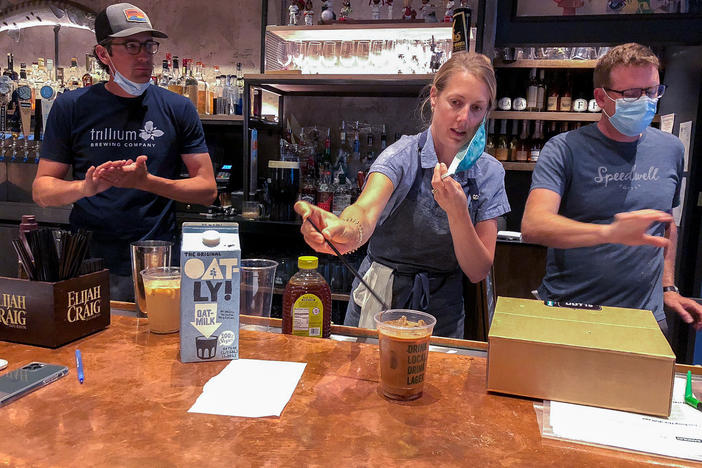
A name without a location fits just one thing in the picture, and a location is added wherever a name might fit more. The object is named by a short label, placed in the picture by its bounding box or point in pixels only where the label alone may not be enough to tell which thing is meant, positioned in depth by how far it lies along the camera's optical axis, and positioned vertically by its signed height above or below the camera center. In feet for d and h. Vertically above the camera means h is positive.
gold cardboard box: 3.26 -1.13
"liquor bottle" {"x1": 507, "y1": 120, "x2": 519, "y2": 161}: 12.44 +0.88
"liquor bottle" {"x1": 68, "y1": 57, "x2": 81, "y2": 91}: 13.74 +2.30
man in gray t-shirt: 6.00 -0.07
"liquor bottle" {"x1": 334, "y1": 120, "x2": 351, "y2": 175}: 13.36 +0.44
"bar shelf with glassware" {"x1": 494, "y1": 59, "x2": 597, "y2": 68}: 11.46 +2.51
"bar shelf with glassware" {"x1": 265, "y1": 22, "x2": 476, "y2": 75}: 11.81 +2.84
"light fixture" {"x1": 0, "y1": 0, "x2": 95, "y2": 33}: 14.19 +3.86
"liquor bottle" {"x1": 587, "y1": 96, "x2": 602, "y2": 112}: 11.71 +1.65
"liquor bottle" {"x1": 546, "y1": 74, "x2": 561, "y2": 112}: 11.96 +1.90
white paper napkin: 3.23 -1.44
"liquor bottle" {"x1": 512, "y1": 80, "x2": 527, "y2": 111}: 11.93 +1.67
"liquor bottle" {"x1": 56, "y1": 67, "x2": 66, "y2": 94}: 13.64 +2.04
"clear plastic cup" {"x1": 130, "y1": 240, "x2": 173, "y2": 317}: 4.65 -0.82
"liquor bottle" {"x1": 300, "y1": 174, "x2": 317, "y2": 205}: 12.40 -0.50
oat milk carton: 3.87 -0.94
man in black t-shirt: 7.18 +0.30
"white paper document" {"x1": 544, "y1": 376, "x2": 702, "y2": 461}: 2.95 -1.42
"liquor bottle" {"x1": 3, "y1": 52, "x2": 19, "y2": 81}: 13.80 +2.20
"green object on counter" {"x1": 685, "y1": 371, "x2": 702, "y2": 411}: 3.44 -1.37
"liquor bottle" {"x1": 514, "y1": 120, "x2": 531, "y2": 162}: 12.46 +0.81
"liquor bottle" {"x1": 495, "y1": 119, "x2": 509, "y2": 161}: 12.23 +0.73
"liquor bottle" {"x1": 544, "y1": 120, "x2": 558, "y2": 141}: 12.55 +1.18
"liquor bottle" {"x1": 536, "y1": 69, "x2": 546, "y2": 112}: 12.21 +1.93
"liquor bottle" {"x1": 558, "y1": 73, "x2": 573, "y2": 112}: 11.91 +1.79
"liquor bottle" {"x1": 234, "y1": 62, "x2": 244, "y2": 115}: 12.74 +1.89
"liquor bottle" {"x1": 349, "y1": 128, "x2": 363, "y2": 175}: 13.34 +0.36
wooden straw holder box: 4.07 -1.17
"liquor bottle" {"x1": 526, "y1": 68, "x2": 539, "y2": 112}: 12.10 +1.87
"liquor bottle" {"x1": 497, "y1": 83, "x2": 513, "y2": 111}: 11.94 +1.67
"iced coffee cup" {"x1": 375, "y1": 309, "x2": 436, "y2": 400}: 3.38 -1.16
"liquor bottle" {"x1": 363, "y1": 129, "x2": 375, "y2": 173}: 13.28 +0.56
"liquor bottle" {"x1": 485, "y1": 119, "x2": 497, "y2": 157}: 12.16 +0.93
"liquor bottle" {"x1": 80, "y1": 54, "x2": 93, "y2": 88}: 12.98 +1.97
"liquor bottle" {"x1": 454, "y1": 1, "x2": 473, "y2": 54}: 8.47 +2.35
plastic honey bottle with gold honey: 4.21 -1.09
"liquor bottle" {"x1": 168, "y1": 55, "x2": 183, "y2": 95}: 12.50 +2.06
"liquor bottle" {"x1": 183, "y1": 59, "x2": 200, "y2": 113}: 12.52 +1.78
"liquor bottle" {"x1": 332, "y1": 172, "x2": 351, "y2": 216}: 12.21 -0.58
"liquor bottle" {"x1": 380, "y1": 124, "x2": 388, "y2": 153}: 13.09 +0.82
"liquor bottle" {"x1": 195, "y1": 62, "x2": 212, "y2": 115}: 12.69 +1.59
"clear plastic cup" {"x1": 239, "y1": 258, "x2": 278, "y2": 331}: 4.41 -1.01
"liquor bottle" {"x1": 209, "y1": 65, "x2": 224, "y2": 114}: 12.80 +1.84
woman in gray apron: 5.41 -0.33
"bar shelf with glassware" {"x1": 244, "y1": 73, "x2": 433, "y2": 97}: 11.03 +1.92
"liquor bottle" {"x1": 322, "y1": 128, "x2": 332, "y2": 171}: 13.20 +0.40
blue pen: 3.56 -1.41
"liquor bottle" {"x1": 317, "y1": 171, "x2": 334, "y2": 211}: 12.20 -0.56
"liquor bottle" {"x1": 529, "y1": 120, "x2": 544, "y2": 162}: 12.16 +0.94
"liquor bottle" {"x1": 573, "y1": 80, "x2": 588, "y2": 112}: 11.71 +1.69
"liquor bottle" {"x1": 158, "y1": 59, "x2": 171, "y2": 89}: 13.07 +2.11
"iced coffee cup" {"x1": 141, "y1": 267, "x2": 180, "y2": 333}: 4.40 -1.10
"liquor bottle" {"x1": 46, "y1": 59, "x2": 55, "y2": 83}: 13.52 +2.30
